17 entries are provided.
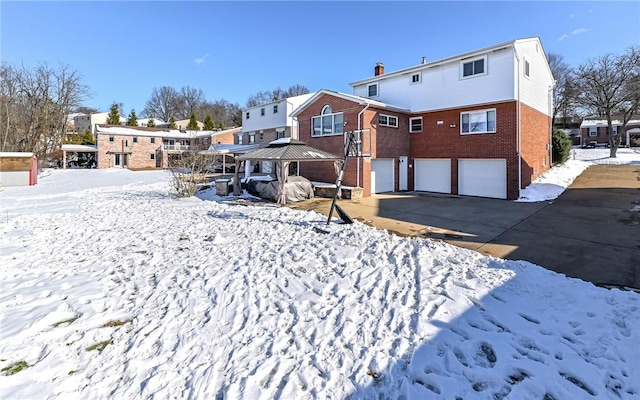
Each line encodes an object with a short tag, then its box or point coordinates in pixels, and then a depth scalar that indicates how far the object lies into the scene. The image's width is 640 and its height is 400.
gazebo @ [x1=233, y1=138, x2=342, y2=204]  13.50
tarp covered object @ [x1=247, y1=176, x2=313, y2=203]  14.52
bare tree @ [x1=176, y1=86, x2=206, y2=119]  69.69
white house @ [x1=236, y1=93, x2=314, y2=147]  29.22
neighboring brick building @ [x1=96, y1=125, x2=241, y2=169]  39.78
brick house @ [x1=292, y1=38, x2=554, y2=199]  14.77
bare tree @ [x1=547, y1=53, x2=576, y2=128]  30.68
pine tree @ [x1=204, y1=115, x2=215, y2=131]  52.28
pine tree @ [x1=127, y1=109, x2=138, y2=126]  52.56
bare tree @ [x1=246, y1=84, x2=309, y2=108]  64.54
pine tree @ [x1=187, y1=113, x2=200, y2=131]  50.72
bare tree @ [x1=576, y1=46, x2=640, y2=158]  25.03
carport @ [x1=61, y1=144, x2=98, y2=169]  38.50
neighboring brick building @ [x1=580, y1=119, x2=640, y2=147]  42.38
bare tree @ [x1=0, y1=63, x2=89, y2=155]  28.99
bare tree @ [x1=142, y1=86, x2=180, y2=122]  69.39
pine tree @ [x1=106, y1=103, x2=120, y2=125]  52.62
